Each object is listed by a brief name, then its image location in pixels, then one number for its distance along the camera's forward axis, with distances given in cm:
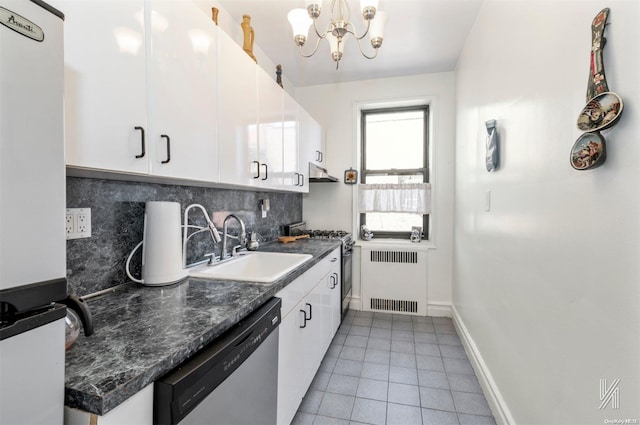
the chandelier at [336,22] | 143
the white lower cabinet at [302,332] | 137
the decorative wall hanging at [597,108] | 77
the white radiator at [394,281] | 316
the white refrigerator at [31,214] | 42
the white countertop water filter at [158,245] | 122
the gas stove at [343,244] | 284
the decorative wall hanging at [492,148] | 171
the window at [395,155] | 336
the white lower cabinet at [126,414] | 54
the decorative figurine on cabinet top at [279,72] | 263
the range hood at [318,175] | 290
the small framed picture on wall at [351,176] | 335
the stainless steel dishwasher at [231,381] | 67
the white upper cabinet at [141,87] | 81
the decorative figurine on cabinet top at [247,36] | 189
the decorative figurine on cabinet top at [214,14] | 152
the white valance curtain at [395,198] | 320
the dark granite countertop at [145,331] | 57
